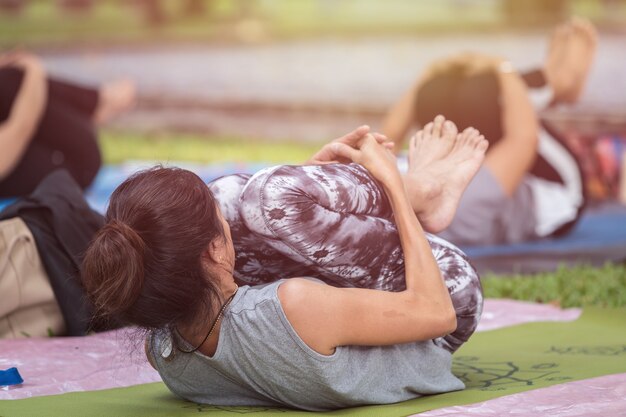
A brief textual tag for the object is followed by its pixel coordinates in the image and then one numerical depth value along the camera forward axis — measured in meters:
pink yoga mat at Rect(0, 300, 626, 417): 3.99
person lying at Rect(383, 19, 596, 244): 8.89
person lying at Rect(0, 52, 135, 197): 9.46
